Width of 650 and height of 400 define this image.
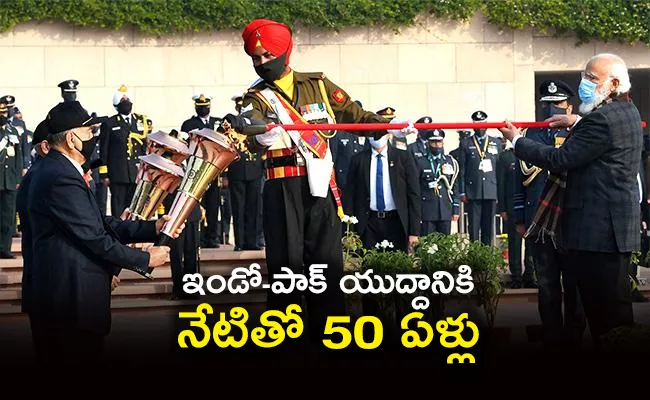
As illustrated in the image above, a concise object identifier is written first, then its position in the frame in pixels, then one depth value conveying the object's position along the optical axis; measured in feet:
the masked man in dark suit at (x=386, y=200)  51.90
